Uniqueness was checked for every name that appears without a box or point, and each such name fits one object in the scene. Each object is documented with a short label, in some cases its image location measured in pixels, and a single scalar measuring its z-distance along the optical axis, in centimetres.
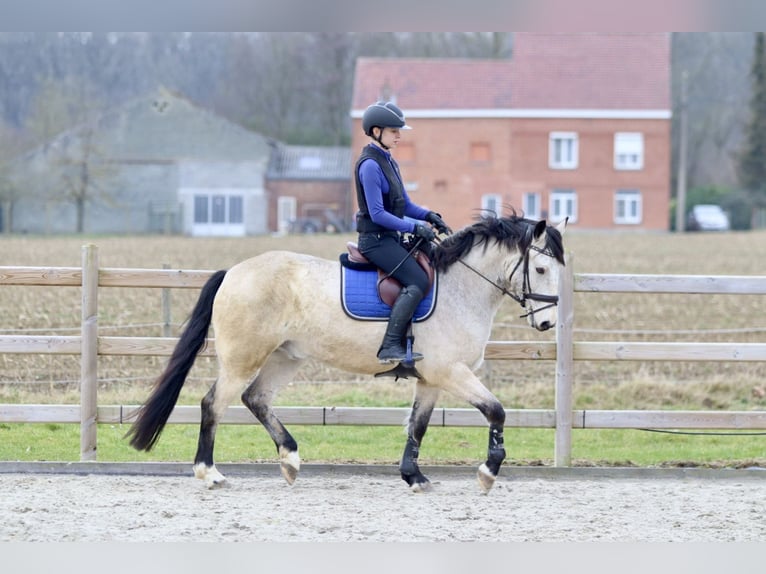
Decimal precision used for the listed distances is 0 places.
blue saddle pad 1427
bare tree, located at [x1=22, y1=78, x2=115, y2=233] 10400
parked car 11344
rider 1395
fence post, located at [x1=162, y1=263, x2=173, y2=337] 2298
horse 1424
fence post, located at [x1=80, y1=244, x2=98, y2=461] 1548
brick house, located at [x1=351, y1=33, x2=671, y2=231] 10831
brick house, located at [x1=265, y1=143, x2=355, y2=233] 11712
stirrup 1424
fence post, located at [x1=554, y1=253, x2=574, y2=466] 1572
